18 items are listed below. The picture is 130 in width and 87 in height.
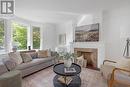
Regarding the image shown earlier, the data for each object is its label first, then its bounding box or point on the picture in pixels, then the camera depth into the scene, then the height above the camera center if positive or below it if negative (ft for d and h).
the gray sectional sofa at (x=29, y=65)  5.35 -2.39
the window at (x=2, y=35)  8.51 +1.13
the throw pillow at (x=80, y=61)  9.06 -2.57
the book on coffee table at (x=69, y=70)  5.07 -2.23
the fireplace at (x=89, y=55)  9.05 -1.75
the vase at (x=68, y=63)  5.51 -1.73
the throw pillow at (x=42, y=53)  9.22 -1.46
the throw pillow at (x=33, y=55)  8.80 -1.66
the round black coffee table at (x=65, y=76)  4.88 -3.00
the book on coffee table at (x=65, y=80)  4.91 -2.95
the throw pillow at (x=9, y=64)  5.39 -1.82
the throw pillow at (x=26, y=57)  7.41 -1.71
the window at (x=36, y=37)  11.99 +1.14
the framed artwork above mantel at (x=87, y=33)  8.86 +1.61
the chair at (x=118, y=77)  4.38 -2.51
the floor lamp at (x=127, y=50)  7.44 -0.77
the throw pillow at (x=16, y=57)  6.51 -1.46
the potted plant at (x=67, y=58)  5.52 -1.35
